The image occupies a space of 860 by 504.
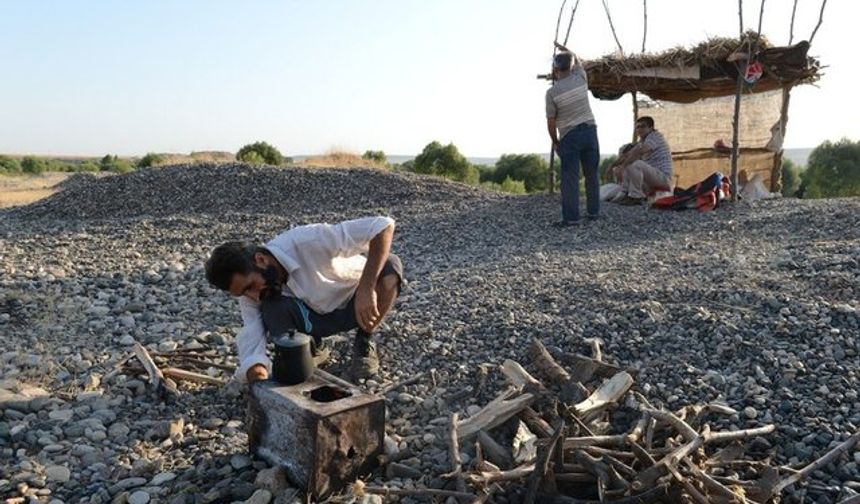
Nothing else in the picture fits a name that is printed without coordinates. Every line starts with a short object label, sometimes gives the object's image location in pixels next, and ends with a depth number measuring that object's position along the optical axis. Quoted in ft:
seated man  28.53
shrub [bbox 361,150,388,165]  63.59
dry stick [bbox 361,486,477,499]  7.46
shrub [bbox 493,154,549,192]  82.17
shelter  30.07
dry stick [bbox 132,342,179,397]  10.73
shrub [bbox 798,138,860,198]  72.90
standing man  24.39
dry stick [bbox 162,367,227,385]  11.03
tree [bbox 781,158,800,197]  87.56
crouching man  9.36
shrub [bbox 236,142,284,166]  62.17
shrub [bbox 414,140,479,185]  61.57
